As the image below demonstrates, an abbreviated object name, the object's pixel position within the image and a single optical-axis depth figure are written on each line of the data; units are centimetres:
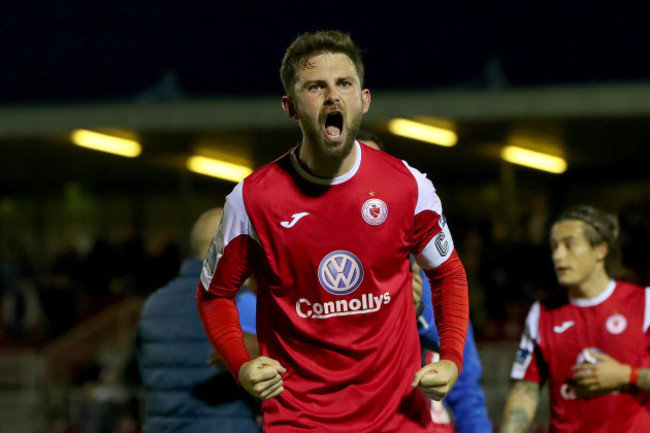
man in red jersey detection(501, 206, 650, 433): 932
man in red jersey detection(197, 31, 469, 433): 639
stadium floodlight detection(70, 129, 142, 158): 2839
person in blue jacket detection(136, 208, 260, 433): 845
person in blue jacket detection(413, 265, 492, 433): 817
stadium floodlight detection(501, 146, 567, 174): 3222
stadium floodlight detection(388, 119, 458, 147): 2697
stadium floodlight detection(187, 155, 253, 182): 3316
